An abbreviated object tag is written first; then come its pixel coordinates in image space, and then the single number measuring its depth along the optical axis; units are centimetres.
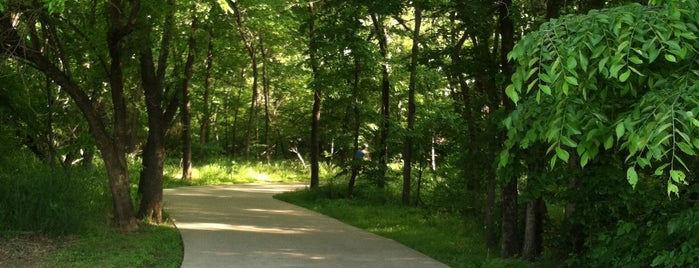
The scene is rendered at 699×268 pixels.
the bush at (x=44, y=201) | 1052
